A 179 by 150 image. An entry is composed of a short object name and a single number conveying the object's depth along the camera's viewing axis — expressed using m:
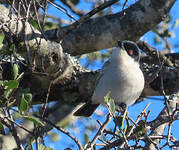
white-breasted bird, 8.20
